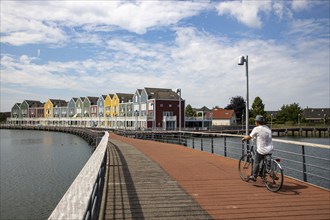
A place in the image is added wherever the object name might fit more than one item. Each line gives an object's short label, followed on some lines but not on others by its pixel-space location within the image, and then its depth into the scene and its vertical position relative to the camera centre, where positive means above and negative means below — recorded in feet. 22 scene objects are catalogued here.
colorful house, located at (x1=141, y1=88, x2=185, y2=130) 213.87 +6.57
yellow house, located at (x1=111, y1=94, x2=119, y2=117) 267.12 +11.67
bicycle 21.85 -4.01
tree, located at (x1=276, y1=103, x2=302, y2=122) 317.63 +6.46
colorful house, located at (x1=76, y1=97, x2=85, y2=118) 331.36 +13.75
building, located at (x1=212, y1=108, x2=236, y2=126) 327.47 +2.23
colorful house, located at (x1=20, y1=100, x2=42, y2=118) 413.80 +15.01
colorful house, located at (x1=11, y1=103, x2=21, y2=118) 433.07 +11.65
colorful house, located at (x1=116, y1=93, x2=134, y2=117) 251.50 +12.42
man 23.02 -1.68
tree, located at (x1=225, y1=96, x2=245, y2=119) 355.56 +16.54
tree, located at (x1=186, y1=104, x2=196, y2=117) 326.81 +7.69
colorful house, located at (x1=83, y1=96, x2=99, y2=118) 308.81 +12.80
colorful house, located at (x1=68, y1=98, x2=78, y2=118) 342.44 +12.49
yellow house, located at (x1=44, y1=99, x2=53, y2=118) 379.96 +12.69
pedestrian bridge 13.82 -5.28
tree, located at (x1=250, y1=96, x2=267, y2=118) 273.27 +11.01
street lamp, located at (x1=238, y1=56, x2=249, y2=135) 38.78 +6.02
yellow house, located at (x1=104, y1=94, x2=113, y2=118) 279.90 +12.92
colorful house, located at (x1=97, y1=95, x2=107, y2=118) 292.20 +12.57
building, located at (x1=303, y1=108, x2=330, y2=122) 402.46 +6.99
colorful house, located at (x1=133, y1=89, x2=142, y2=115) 236.47 +14.44
